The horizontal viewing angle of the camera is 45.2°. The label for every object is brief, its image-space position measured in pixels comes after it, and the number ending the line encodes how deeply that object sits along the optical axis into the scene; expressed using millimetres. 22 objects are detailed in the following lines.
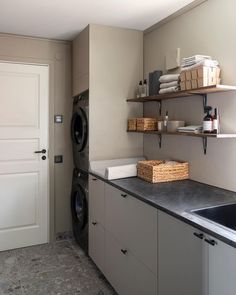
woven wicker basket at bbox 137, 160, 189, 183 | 2327
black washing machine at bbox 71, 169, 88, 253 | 2969
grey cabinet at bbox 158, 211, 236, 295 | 1283
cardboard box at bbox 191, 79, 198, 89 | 2045
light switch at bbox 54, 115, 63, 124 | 3361
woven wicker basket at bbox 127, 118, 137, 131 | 2877
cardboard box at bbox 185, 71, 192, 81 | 2118
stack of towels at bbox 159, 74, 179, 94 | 2338
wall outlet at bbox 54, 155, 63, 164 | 3393
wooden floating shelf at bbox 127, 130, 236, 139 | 1909
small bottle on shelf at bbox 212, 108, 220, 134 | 2020
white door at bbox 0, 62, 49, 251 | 3143
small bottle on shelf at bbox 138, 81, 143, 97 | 2888
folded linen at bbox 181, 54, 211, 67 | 2090
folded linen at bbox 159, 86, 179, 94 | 2331
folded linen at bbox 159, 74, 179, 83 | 2350
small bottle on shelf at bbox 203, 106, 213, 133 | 2027
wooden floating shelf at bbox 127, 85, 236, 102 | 1913
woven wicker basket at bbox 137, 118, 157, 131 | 2732
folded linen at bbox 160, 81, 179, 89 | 2339
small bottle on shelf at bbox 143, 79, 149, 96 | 2781
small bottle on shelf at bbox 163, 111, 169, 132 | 2564
